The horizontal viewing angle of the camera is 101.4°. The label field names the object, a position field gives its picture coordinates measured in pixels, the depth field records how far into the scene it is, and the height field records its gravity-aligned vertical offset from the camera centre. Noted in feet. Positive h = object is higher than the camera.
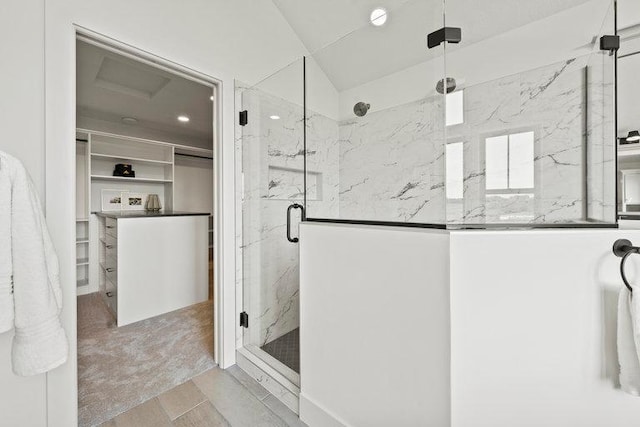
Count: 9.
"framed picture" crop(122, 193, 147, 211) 12.90 +0.55
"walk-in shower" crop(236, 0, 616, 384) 4.92 +1.95
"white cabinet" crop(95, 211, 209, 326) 8.26 -1.75
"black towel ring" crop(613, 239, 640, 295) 2.65 -0.39
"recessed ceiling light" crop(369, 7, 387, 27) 5.90 +4.52
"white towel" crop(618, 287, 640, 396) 2.63 -1.37
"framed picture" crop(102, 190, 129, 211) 12.33 +0.61
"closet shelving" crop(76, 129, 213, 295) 10.90 +1.61
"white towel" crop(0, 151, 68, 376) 3.20 -0.88
